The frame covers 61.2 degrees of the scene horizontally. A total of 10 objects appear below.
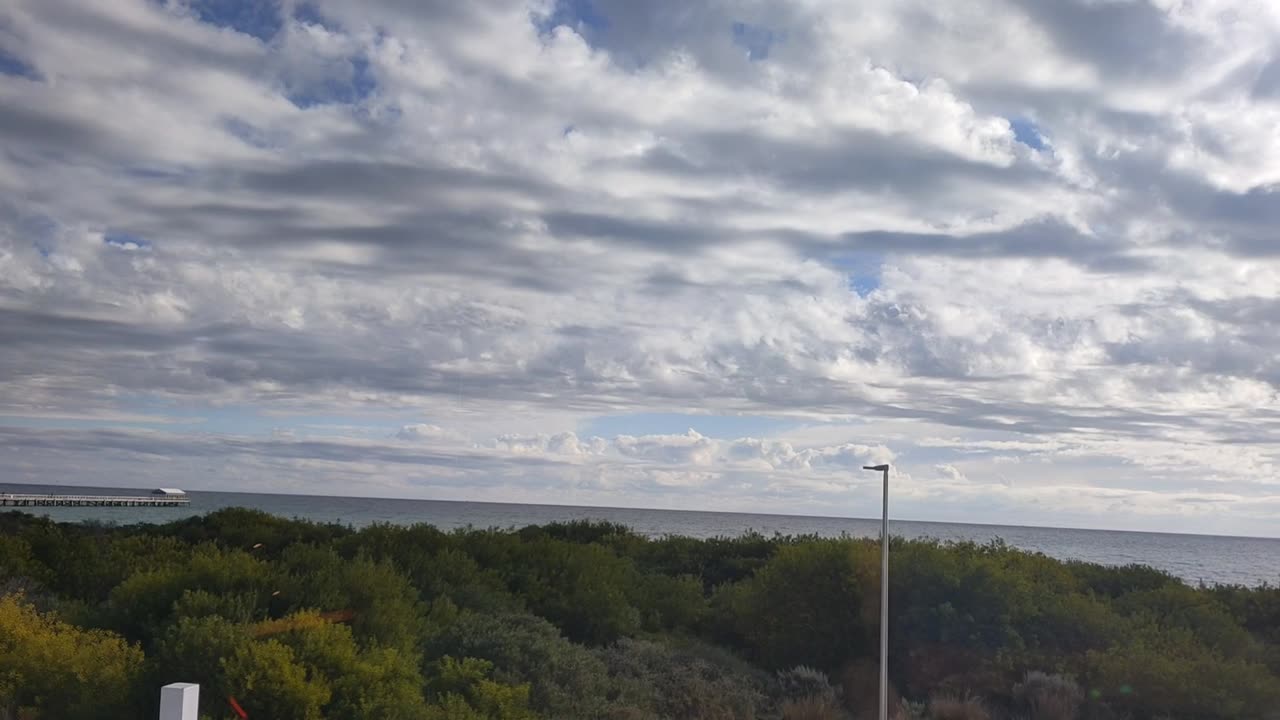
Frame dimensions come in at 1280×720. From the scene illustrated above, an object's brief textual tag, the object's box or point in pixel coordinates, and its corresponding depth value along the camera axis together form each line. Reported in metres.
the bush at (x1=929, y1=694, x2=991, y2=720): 14.14
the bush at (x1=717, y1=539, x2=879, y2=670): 17.78
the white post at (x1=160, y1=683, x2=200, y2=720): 6.03
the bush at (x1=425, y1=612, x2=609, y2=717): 12.48
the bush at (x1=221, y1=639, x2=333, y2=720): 9.77
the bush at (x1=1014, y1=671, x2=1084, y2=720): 14.39
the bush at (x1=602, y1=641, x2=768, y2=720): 13.51
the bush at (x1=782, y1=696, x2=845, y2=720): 13.65
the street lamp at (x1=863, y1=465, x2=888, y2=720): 11.50
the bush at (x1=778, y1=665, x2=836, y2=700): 15.42
